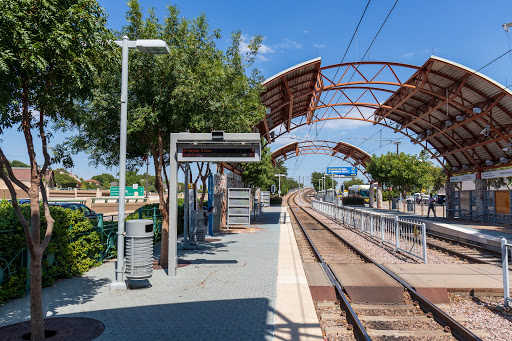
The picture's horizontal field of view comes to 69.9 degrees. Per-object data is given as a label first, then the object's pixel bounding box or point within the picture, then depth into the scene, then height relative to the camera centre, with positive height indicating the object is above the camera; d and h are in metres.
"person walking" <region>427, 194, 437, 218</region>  31.08 -1.02
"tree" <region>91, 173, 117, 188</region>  153.00 +6.39
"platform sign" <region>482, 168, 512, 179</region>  23.52 +1.12
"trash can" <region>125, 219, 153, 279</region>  7.63 -1.21
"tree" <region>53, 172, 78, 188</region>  97.50 +3.29
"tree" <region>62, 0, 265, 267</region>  9.50 +2.62
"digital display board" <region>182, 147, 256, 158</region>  9.09 +0.99
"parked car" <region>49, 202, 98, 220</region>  17.84 -0.74
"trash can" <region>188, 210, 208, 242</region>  14.90 -1.41
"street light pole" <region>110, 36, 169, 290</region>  7.86 +1.22
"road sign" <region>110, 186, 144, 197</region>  36.36 +0.10
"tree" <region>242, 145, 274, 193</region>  33.38 +1.78
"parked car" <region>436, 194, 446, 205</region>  64.38 -1.54
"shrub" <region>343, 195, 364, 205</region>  61.62 -1.55
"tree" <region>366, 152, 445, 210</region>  38.03 +1.95
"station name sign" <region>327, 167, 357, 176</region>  59.44 +3.38
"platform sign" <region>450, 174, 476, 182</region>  28.33 +1.04
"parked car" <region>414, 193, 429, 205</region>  68.94 -1.52
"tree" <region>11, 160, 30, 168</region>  127.54 +10.64
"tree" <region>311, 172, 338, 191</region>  118.24 +3.72
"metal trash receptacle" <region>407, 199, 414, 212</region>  41.49 -1.72
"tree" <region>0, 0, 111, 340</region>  4.46 +1.64
